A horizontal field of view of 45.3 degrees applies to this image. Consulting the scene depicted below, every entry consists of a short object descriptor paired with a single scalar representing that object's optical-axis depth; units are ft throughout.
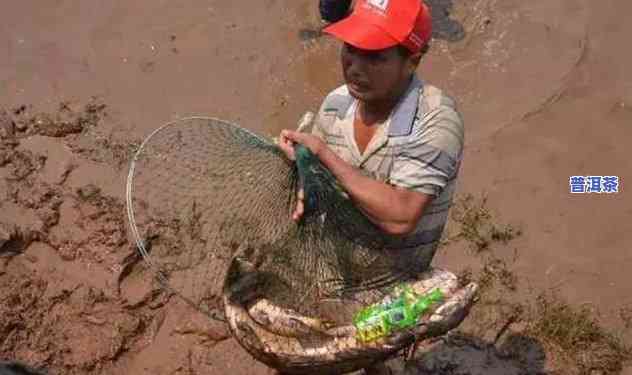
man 7.63
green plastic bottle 8.00
